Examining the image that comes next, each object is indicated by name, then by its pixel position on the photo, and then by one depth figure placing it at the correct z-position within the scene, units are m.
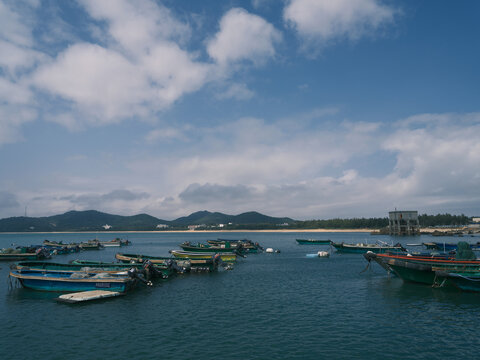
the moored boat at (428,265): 29.98
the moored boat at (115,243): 115.25
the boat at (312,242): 106.38
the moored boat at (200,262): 42.09
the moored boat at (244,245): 76.92
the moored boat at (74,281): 27.92
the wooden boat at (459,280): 27.39
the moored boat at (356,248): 72.25
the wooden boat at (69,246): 83.44
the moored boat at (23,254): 58.03
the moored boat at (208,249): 64.62
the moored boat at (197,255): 49.64
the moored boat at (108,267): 33.31
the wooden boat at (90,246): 93.22
